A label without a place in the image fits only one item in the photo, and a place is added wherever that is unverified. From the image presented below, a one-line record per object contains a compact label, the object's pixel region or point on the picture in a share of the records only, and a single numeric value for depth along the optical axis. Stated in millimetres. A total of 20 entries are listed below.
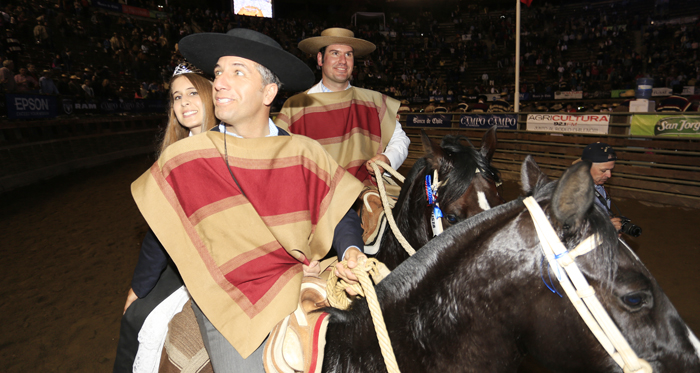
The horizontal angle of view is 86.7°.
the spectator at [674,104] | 8823
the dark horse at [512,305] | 1047
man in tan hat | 3166
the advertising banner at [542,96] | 22812
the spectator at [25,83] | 10141
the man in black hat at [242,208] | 1376
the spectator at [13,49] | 12367
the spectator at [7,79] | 9570
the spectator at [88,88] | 12906
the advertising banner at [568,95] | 21203
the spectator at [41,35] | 15281
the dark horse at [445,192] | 2275
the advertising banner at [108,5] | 20984
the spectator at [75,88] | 12141
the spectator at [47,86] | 11006
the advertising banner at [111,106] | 11398
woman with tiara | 1686
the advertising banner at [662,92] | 19184
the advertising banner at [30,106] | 8930
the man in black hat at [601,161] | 3717
